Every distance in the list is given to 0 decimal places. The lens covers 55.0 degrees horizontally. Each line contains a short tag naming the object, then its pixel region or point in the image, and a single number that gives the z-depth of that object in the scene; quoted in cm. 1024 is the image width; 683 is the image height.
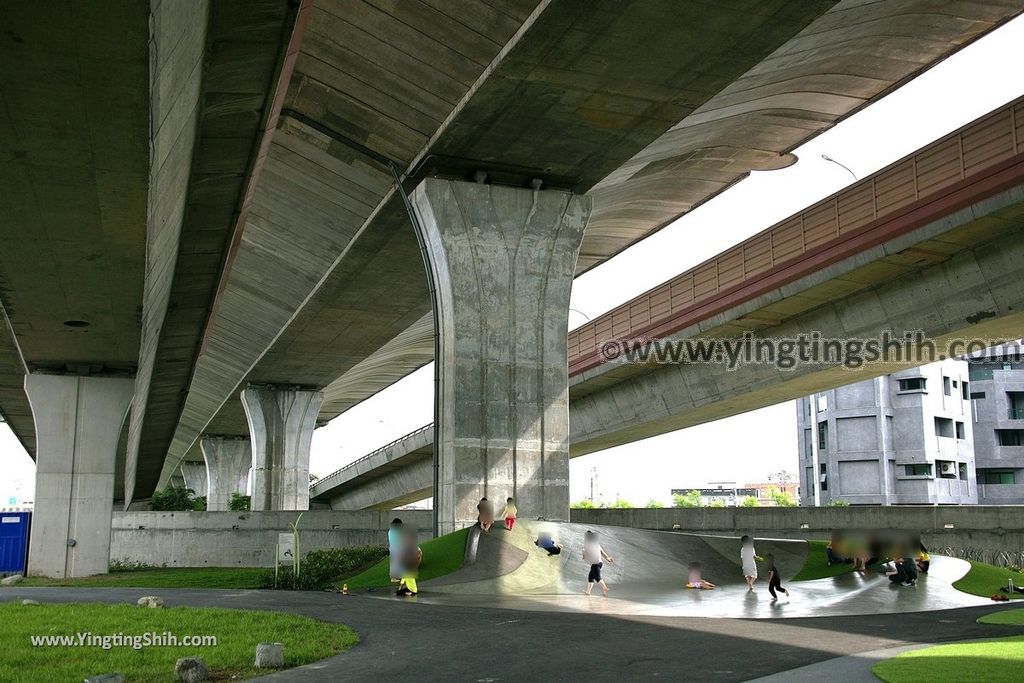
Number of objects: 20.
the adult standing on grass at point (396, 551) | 1865
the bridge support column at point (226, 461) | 7644
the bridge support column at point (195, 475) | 10162
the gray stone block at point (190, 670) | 879
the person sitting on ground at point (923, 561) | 1900
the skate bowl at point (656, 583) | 1577
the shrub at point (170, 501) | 6219
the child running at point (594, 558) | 1802
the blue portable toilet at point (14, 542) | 3183
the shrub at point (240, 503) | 6103
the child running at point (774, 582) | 1662
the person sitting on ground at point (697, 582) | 1856
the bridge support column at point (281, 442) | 5262
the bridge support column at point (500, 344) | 2384
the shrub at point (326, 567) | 2181
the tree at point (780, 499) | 12275
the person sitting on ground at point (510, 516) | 1979
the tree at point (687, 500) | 12996
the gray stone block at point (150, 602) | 1618
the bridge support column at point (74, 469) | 3131
